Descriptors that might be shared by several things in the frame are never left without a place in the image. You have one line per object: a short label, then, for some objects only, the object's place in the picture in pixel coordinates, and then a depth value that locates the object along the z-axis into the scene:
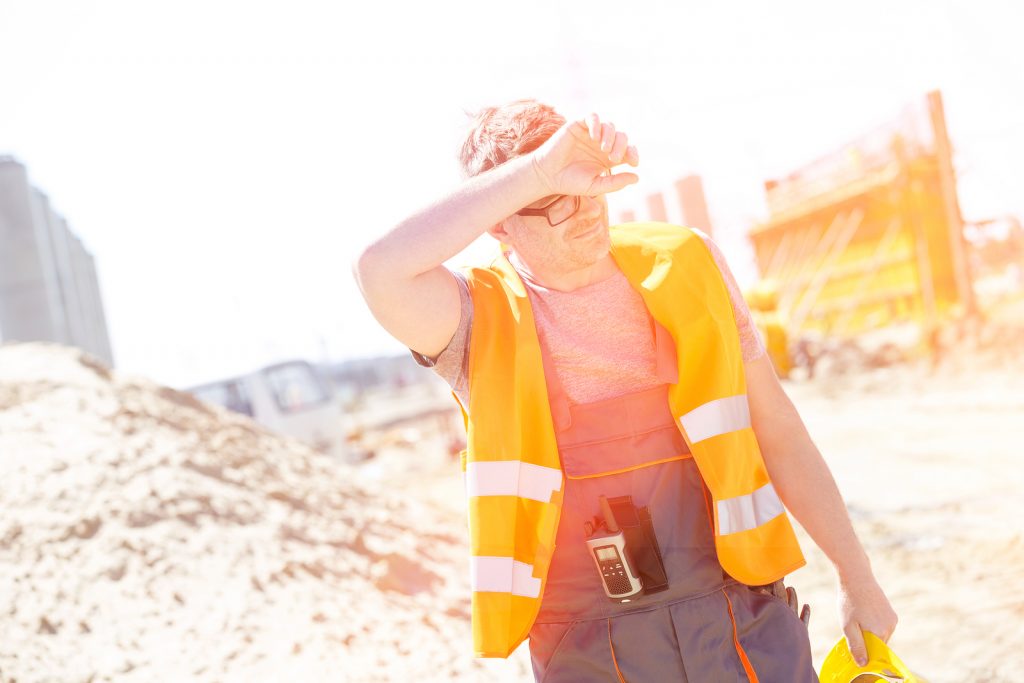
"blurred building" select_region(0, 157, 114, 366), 9.50
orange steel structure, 14.05
